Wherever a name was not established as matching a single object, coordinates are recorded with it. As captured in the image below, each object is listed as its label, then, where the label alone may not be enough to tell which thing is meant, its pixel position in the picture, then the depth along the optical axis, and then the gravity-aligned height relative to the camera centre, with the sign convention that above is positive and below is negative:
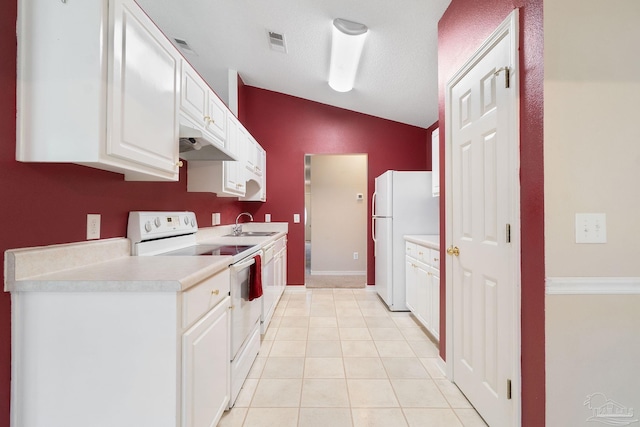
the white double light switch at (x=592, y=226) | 1.20 -0.03
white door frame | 1.35 +0.13
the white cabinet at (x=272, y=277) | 2.78 -0.67
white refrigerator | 3.54 +0.01
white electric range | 1.79 -0.24
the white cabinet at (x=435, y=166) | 3.18 +0.57
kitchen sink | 3.52 -0.20
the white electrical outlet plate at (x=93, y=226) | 1.47 -0.04
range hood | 1.79 +0.50
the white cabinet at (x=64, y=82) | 1.11 +0.52
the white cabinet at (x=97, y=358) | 1.10 -0.53
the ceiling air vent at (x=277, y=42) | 2.99 +1.86
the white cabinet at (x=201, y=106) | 1.97 +0.86
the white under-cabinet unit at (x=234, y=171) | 2.62 +0.46
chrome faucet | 3.63 -0.13
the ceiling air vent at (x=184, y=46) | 3.24 +1.96
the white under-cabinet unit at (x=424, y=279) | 2.55 -0.60
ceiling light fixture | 2.54 +1.62
